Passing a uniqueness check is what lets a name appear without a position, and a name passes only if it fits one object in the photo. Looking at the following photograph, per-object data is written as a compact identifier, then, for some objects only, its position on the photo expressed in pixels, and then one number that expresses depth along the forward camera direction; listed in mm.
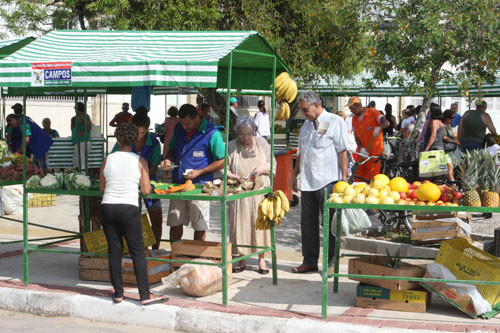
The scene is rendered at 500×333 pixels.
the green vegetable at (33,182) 7406
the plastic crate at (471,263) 6258
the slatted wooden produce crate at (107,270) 7285
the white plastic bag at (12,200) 12312
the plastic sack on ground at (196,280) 6707
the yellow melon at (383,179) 6445
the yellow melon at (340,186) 6504
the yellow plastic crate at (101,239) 7668
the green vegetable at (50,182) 7270
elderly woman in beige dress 7773
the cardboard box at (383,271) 6229
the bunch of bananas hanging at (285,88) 9117
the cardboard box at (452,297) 5988
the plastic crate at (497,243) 8320
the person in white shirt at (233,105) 16828
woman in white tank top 6234
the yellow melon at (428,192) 5852
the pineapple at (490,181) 5773
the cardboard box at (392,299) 6164
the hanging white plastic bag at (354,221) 7012
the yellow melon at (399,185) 6270
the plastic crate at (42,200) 13439
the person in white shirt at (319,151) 7387
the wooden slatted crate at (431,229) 8695
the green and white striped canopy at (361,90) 19625
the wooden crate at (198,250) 7176
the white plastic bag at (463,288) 5941
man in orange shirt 11359
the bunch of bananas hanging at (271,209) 7156
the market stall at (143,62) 6191
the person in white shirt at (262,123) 16594
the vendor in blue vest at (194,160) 7570
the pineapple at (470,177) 5754
